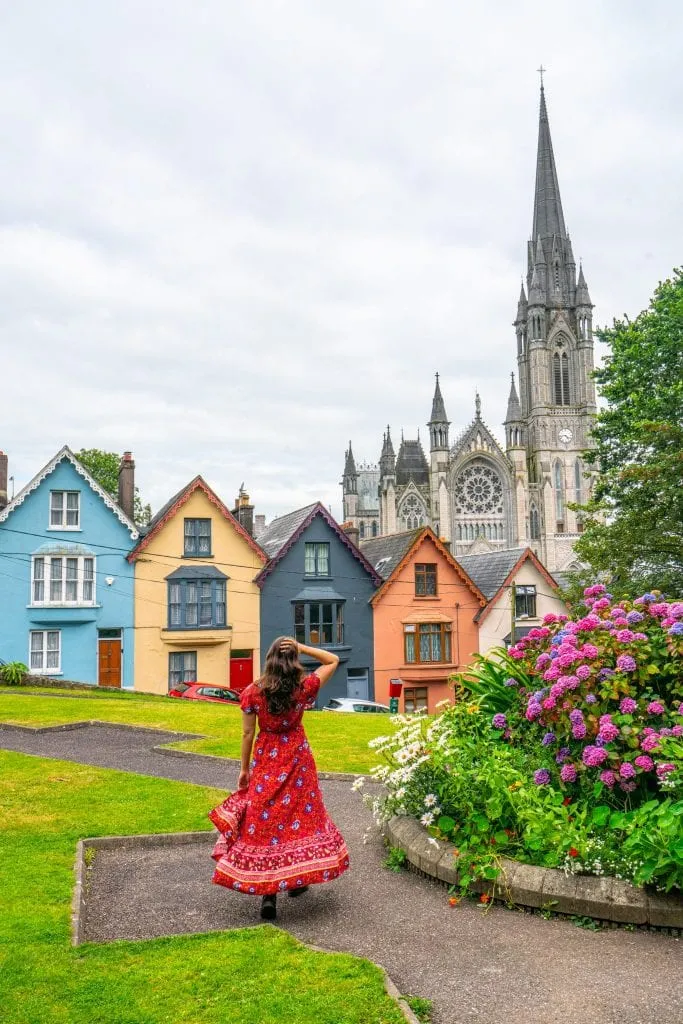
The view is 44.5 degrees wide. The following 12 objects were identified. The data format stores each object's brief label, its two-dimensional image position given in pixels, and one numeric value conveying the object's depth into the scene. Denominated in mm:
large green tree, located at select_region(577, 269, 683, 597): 27453
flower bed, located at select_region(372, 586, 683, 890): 6809
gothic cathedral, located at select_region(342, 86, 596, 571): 94688
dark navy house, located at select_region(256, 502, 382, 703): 35531
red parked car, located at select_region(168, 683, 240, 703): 28531
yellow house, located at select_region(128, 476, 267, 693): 33906
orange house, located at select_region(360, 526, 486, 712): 36375
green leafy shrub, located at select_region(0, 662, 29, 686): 27891
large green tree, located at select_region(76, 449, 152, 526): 65438
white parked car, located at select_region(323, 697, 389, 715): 29953
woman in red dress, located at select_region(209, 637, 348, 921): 6543
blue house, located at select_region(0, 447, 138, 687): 32375
